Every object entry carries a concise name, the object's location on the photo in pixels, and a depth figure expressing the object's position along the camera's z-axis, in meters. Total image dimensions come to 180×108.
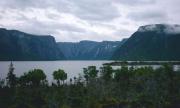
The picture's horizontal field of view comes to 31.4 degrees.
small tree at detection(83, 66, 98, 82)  171.29
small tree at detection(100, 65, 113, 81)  160.73
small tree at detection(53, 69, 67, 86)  172.88
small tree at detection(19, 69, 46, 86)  156.62
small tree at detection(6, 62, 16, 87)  153.02
